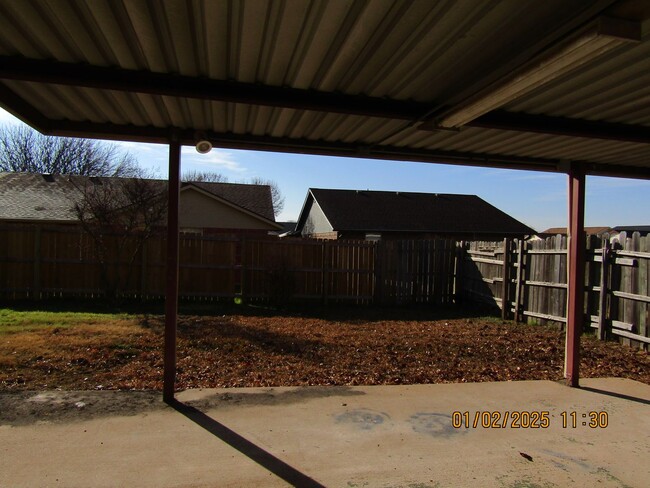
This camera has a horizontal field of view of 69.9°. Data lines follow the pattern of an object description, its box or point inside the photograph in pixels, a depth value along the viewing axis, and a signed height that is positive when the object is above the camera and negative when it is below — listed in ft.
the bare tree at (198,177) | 196.56 +30.04
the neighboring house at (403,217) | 92.17 +7.01
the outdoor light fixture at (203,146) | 16.17 +3.47
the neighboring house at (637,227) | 87.04 +5.69
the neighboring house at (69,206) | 64.80 +5.49
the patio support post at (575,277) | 18.67 -0.94
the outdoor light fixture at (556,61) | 8.09 +3.81
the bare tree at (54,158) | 124.06 +22.49
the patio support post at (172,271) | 16.06 -0.95
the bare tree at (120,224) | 39.91 +1.65
